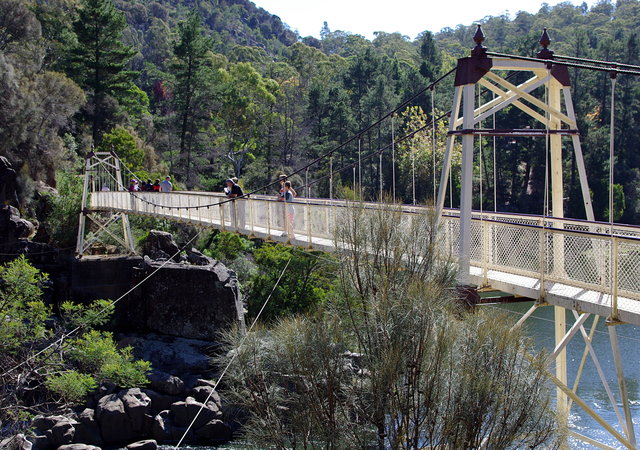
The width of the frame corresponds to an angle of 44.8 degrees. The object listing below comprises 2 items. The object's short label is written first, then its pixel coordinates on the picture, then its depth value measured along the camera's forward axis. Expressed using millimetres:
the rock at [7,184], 26469
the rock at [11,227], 24812
